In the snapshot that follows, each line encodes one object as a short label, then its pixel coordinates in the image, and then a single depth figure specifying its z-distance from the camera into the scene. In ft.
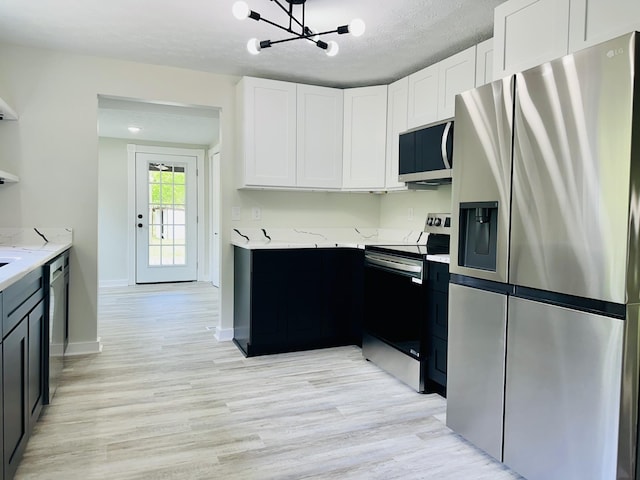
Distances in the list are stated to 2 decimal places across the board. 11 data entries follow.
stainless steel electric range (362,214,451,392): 9.43
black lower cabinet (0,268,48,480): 5.35
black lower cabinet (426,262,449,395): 8.93
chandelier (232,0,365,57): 7.07
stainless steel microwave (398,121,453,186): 9.67
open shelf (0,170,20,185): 9.39
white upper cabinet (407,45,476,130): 9.85
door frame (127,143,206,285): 22.15
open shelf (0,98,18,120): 9.69
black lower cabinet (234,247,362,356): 11.54
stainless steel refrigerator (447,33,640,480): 4.99
